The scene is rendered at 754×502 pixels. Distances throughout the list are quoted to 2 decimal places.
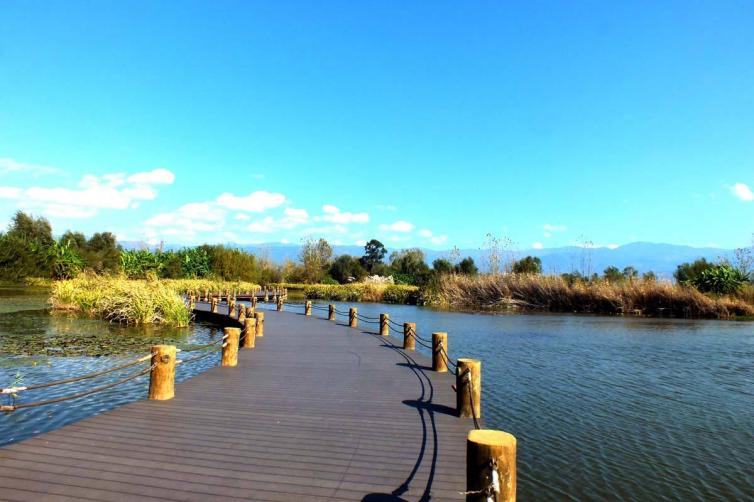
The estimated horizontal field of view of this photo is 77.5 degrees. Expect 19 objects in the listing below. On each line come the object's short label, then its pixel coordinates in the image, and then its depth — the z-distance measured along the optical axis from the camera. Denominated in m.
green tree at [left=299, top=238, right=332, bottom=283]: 51.66
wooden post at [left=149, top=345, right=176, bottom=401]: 6.31
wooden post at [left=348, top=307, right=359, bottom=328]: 16.72
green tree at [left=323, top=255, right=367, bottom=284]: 54.44
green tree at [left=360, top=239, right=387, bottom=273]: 68.88
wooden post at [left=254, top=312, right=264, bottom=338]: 13.72
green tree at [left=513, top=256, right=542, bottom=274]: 35.34
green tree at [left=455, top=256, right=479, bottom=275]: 38.75
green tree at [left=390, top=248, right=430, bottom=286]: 51.75
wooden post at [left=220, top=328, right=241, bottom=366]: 9.20
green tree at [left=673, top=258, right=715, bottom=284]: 29.72
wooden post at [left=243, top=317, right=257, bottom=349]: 11.54
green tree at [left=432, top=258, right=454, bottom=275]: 40.23
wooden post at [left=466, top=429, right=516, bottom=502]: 2.99
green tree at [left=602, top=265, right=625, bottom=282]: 29.47
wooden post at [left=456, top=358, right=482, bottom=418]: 5.82
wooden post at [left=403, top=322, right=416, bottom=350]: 11.79
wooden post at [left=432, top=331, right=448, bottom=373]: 8.84
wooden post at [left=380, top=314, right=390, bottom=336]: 14.62
